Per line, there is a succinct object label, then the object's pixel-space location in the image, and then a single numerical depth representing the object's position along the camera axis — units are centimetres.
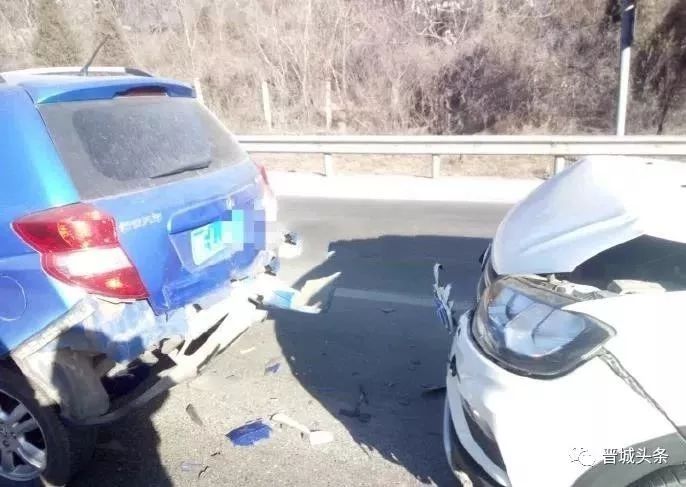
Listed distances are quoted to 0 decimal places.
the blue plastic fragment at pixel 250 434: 310
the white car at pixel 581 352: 169
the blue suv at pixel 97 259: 245
